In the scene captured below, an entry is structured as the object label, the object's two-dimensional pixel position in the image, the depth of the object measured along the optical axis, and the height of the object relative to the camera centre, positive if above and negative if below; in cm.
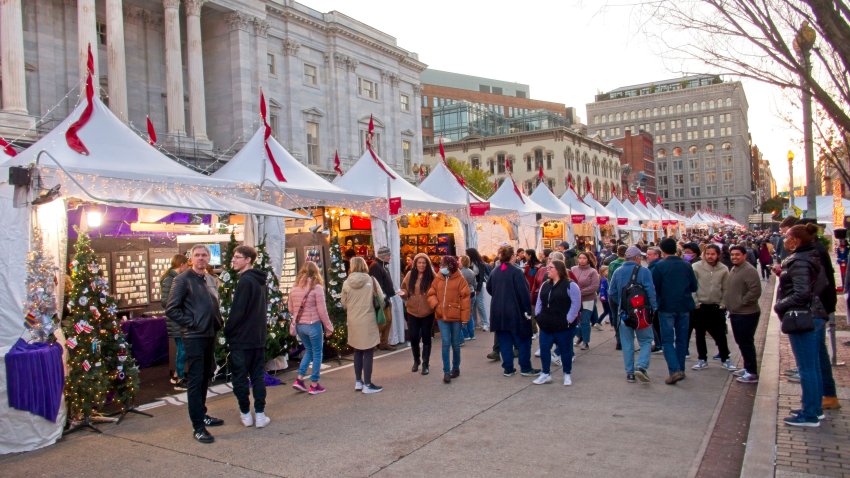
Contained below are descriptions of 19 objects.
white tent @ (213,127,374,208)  1170 +143
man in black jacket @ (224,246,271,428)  658 -93
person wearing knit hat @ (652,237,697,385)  848 -93
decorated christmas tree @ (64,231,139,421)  692 -111
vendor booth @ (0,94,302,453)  663 +75
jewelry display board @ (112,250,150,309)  1137 -47
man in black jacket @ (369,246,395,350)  1029 -60
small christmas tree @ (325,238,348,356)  1099 -103
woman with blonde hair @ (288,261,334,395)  826 -91
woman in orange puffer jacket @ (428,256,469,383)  879 -93
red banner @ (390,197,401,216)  1312 +79
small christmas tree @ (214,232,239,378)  899 -79
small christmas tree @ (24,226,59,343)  660 -42
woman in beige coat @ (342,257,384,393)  810 -107
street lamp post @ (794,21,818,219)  654 +187
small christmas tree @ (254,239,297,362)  955 -113
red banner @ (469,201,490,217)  1638 +81
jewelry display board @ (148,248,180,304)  1195 -26
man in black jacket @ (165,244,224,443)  627 -82
